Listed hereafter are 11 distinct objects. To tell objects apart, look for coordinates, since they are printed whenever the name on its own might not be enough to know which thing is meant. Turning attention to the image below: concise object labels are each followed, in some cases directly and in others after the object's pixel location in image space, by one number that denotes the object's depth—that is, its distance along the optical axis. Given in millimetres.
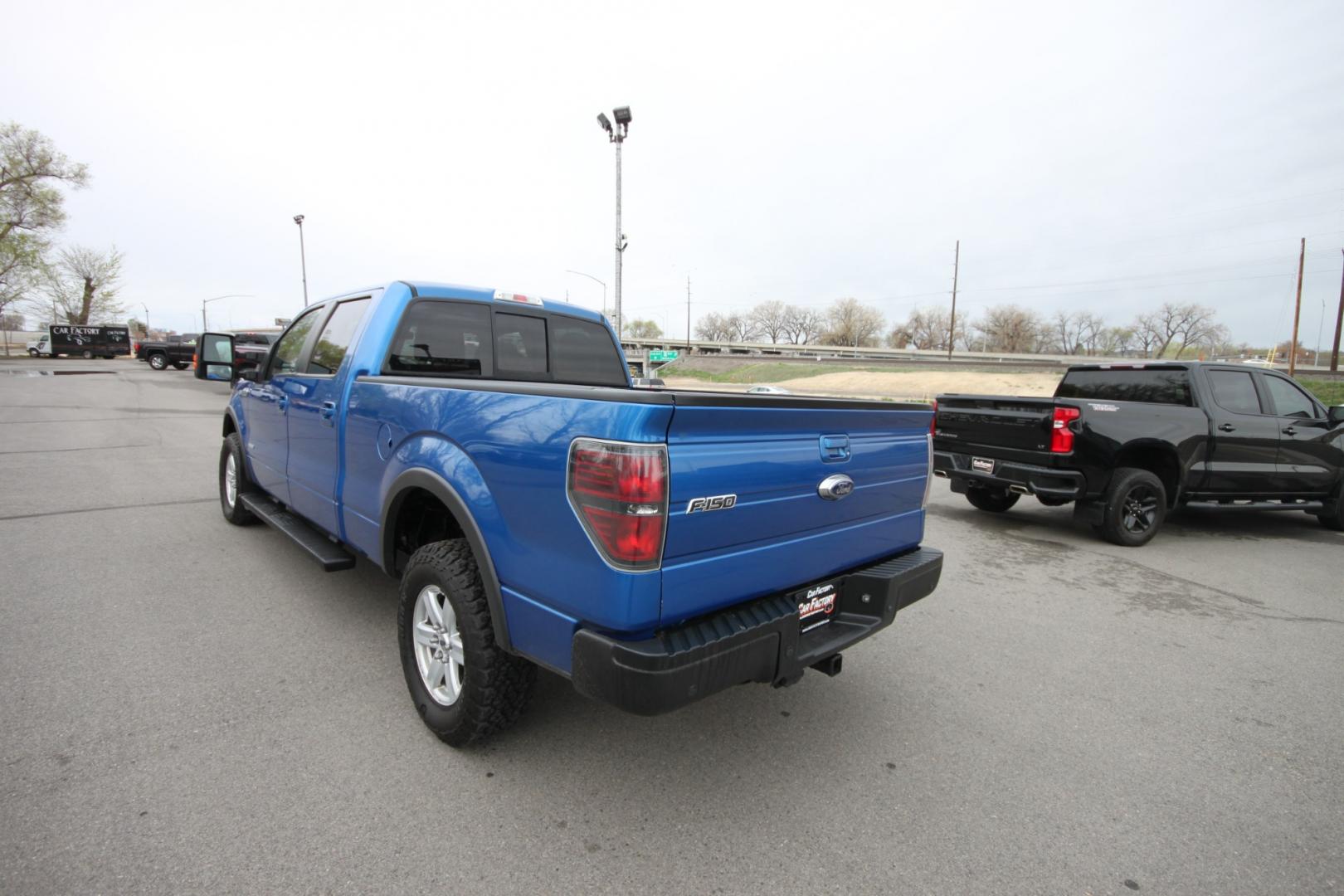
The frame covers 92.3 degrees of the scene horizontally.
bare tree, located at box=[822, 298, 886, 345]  107000
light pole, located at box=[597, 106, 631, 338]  19078
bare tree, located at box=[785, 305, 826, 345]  126875
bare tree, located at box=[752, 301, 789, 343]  127812
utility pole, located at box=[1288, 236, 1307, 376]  32138
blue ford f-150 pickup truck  1927
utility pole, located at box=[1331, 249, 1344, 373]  36850
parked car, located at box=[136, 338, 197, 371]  36656
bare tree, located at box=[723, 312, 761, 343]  130375
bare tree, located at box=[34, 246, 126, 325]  59062
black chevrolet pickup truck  6094
